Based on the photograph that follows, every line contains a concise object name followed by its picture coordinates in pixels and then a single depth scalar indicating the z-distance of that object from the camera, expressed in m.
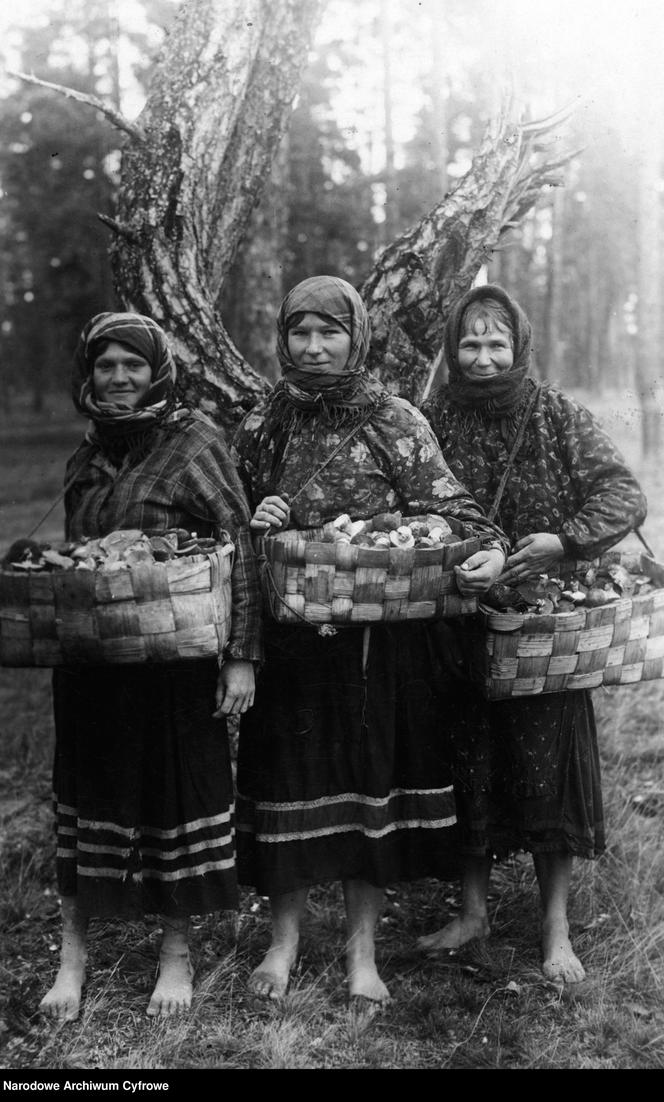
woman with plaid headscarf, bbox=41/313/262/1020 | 2.62
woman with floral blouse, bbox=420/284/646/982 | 2.89
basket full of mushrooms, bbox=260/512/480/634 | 2.40
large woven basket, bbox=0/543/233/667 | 2.29
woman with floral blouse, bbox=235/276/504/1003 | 2.72
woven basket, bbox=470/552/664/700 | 2.62
